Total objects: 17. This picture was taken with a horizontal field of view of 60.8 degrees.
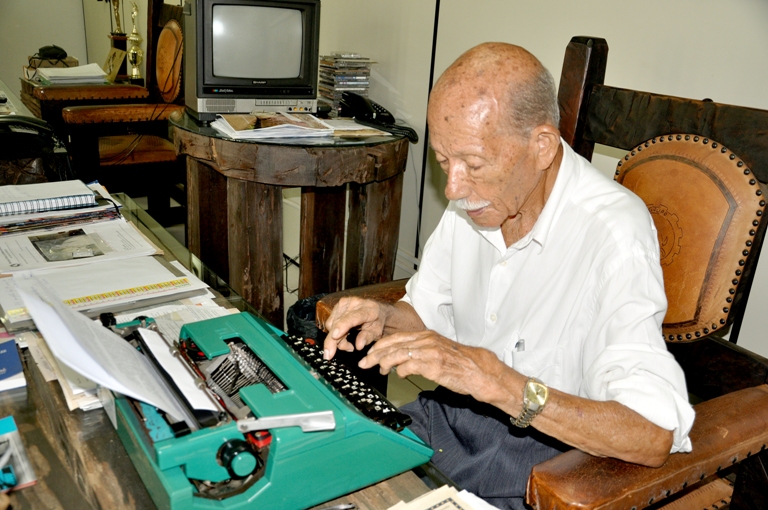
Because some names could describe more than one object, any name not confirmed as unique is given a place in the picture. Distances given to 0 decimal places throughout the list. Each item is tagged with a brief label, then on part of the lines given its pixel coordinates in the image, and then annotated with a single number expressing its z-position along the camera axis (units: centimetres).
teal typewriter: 83
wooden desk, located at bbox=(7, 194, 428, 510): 89
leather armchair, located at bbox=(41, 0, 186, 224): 341
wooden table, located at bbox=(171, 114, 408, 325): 229
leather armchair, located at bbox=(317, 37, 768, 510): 106
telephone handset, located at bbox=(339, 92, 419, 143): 272
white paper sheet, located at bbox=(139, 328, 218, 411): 89
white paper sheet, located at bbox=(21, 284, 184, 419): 77
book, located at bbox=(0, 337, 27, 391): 112
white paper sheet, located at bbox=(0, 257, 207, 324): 133
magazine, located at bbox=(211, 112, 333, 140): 232
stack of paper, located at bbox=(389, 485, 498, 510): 90
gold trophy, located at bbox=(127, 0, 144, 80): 452
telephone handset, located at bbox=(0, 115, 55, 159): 236
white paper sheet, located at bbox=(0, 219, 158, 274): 151
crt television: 246
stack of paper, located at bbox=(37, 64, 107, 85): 382
